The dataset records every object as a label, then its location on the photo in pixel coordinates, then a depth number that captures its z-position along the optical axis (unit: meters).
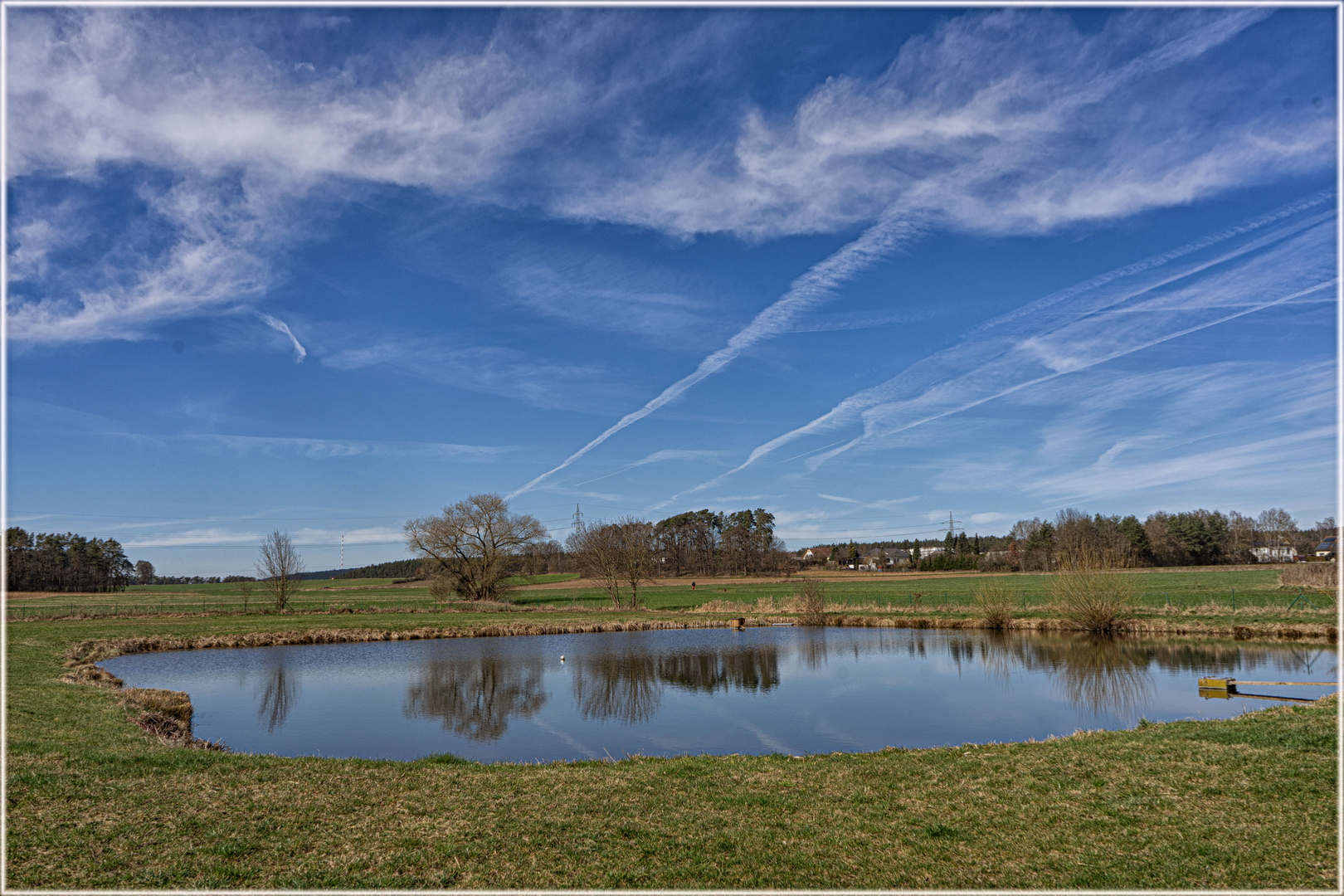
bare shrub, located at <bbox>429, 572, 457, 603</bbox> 59.66
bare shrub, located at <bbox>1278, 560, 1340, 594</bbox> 40.88
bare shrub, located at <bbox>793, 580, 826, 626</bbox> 43.09
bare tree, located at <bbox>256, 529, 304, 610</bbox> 51.58
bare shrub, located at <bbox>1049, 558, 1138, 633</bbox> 32.28
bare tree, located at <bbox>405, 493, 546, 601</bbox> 60.09
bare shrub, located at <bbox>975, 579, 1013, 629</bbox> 37.62
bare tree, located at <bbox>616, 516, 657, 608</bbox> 57.34
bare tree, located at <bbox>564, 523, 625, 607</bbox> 57.88
